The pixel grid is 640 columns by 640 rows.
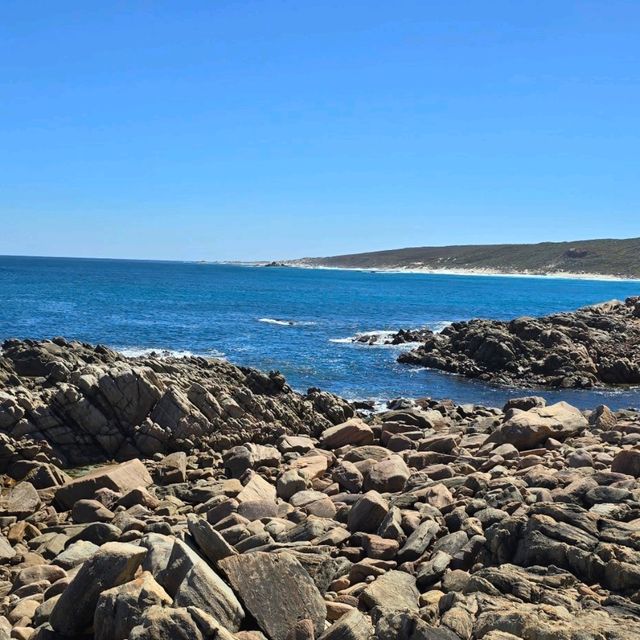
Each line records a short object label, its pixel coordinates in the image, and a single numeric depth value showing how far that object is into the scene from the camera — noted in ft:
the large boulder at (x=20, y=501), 50.57
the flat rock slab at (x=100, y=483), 52.34
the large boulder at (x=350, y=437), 70.13
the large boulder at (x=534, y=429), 58.23
